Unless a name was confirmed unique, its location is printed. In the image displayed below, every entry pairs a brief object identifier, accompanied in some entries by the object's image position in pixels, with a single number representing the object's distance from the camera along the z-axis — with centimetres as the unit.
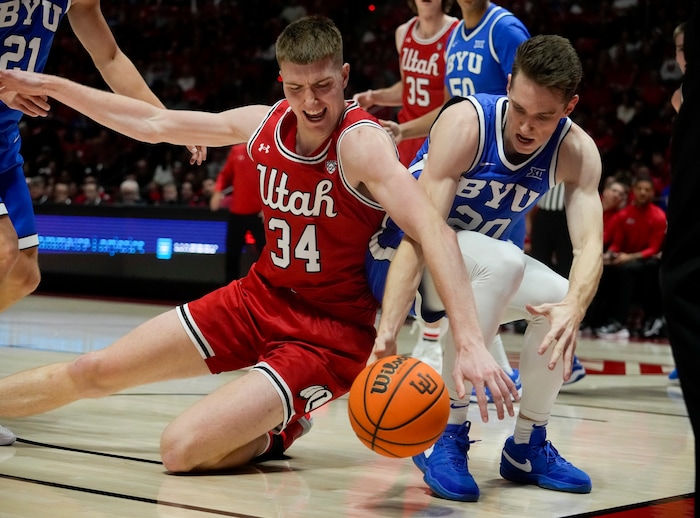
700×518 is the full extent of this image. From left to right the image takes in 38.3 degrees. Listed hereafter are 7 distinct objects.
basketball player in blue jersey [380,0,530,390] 609
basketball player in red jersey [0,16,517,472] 359
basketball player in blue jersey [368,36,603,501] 342
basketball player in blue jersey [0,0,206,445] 436
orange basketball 309
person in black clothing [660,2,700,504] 173
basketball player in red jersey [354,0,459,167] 709
